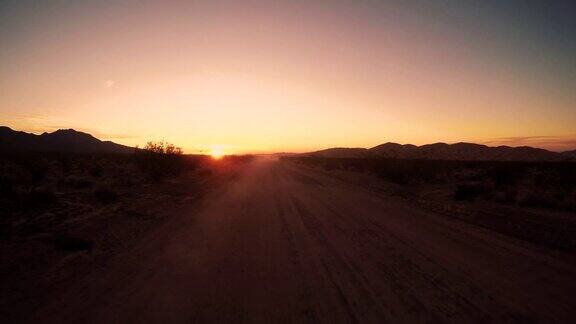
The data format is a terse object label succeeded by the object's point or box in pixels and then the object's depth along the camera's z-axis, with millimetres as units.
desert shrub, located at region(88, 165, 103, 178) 26645
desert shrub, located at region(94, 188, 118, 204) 14812
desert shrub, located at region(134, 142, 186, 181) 25706
